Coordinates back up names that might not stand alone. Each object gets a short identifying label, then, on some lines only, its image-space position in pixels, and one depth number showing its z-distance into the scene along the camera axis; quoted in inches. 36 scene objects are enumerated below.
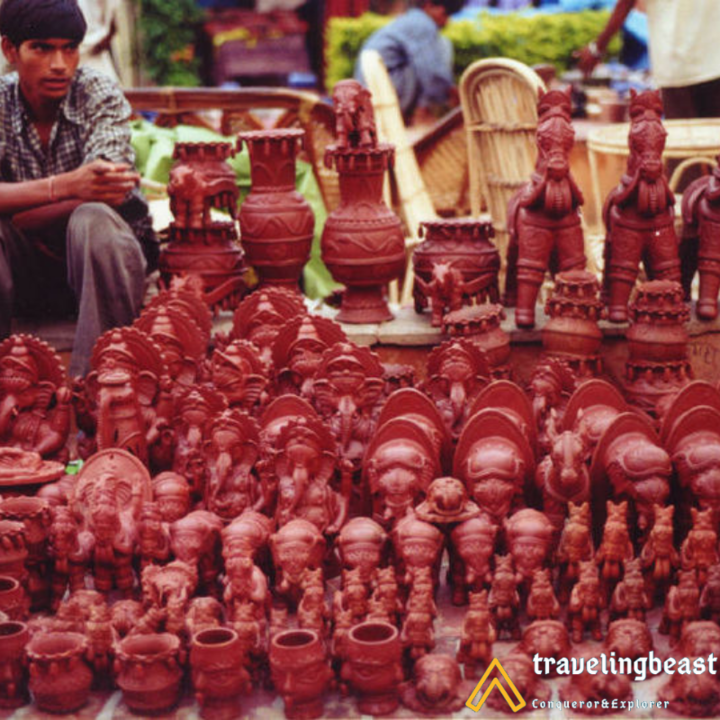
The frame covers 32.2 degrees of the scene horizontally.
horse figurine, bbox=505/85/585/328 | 135.5
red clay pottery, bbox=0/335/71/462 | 118.8
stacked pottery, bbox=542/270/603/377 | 133.3
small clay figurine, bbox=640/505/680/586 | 93.2
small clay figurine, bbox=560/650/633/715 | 84.5
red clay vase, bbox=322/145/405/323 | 147.8
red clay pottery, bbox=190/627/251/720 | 84.2
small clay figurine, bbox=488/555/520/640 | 92.4
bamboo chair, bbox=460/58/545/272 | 177.0
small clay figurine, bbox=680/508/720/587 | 91.7
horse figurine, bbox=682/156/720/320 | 141.0
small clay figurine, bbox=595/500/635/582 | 94.1
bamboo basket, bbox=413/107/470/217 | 255.0
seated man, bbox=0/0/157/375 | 145.1
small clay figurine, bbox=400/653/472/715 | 84.9
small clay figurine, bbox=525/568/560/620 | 90.9
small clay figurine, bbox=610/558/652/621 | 91.9
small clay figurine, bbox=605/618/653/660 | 87.4
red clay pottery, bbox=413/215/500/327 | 143.0
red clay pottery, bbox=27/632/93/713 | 86.0
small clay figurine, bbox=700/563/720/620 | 90.1
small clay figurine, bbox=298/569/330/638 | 89.4
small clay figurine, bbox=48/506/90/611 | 98.5
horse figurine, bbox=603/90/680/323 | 133.6
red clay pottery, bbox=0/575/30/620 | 93.3
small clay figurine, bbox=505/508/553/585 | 93.8
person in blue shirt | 308.2
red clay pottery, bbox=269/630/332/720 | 84.0
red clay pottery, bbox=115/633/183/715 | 85.5
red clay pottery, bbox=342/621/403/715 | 83.8
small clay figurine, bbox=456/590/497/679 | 88.0
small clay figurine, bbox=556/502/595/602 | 94.5
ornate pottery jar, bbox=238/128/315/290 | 154.3
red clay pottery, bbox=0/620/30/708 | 86.9
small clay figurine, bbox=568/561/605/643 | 91.8
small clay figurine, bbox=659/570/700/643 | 90.4
